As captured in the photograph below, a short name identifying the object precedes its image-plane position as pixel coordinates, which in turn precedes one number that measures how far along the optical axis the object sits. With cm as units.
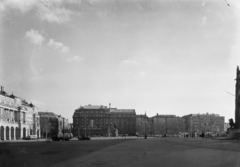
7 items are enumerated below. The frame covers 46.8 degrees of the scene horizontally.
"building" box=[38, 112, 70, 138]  12954
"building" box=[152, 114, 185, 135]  17975
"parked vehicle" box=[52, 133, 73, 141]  5871
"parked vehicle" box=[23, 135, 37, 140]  8394
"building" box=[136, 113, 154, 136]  16614
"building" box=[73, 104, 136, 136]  15875
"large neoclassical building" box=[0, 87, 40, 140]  8637
